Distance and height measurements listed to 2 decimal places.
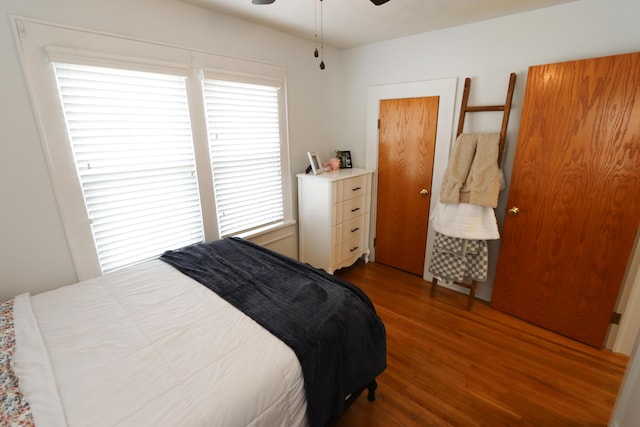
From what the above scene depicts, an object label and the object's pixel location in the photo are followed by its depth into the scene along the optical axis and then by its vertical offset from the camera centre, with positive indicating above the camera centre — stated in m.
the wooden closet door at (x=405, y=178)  2.76 -0.36
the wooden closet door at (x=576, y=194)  1.81 -0.37
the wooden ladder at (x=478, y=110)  2.17 +0.24
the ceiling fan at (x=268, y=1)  1.26 +0.63
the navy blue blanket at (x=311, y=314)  1.19 -0.78
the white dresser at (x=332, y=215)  2.71 -0.71
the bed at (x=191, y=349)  0.92 -0.79
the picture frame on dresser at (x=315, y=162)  2.86 -0.20
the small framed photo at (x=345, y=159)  3.27 -0.19
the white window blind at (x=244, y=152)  2.25 -0.07
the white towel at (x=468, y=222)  2.29 -0.64
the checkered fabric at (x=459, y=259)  2.37 -0.98
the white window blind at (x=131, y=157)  1.65 -0.08
